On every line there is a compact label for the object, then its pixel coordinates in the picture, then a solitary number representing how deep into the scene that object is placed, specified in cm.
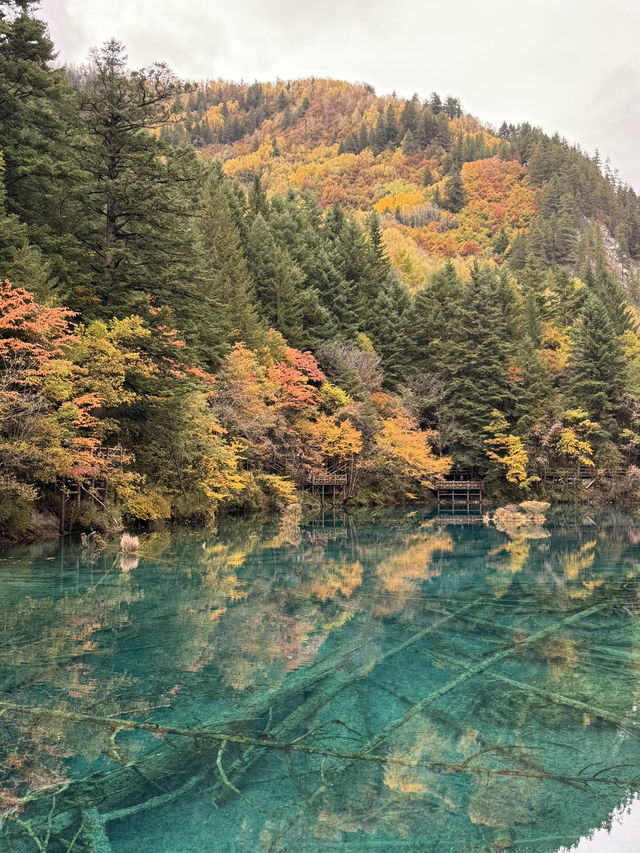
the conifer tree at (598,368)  4331
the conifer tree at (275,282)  4097
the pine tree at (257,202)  5375
